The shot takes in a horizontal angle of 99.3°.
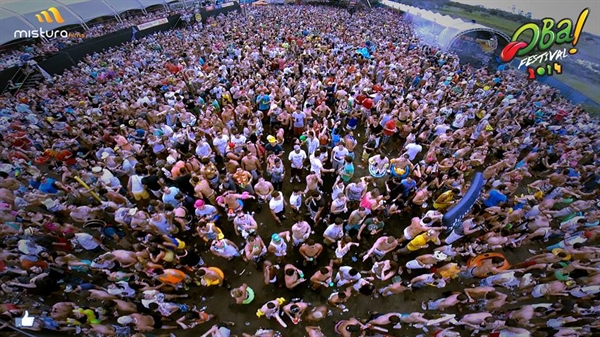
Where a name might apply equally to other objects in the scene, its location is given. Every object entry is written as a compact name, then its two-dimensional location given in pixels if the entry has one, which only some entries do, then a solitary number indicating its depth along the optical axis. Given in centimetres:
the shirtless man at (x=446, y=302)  479
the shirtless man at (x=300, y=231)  573
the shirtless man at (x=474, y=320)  462
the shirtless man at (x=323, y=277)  511
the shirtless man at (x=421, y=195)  688
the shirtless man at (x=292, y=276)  515
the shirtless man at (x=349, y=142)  812
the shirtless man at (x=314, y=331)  423
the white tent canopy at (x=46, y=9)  1914
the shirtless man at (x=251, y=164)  721
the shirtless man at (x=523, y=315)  459
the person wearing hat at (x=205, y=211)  611
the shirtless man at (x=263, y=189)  674
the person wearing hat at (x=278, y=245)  534
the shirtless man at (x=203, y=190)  647
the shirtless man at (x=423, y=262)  545
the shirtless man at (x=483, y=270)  544
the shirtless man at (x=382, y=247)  568
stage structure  1983
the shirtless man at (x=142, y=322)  452
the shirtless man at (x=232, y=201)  622
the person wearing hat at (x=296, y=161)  748
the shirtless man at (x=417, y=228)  586
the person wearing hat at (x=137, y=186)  694
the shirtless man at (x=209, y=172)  691
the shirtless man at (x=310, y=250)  536
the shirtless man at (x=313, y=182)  664
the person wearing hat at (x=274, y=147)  765
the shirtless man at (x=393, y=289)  526
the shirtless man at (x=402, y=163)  733
